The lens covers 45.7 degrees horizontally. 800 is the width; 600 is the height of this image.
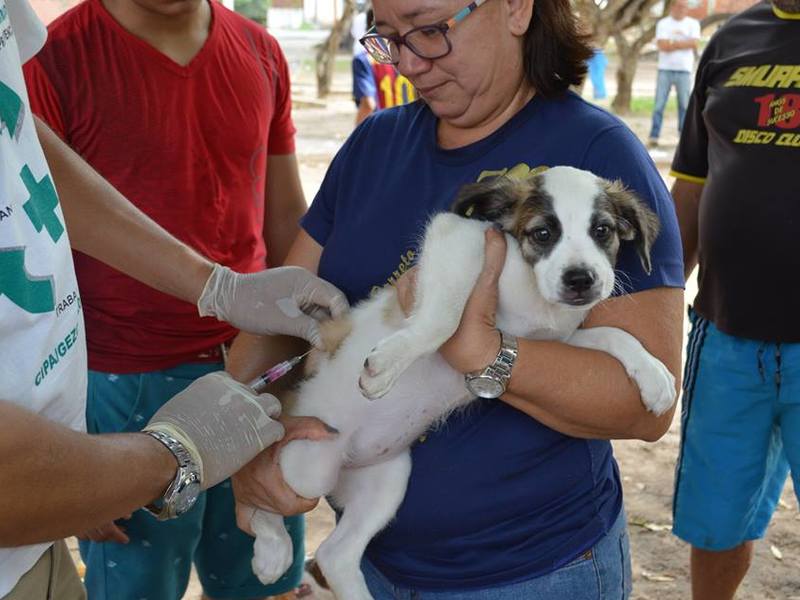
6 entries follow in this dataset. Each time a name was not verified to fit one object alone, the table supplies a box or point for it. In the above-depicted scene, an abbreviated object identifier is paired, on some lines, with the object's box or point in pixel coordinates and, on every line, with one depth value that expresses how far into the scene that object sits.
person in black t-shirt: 3.07
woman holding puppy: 1.87
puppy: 1.92
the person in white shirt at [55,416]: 1.44
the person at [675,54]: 13.69
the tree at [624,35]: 17.12
